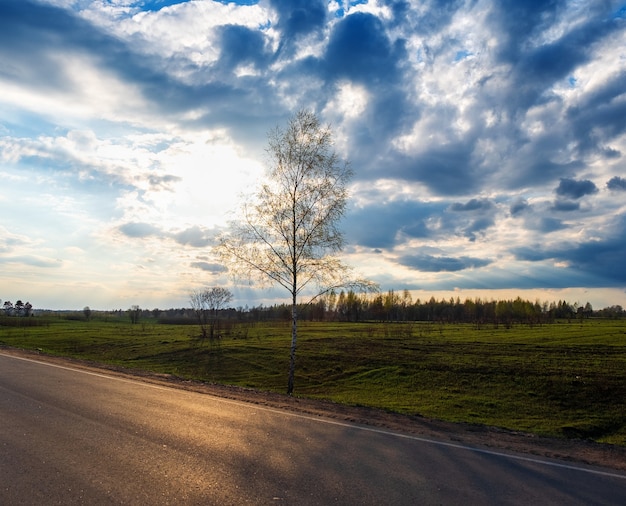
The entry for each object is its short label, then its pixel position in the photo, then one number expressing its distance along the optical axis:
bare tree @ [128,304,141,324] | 117.56
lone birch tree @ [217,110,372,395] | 21.09
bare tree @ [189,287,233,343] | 66.81
